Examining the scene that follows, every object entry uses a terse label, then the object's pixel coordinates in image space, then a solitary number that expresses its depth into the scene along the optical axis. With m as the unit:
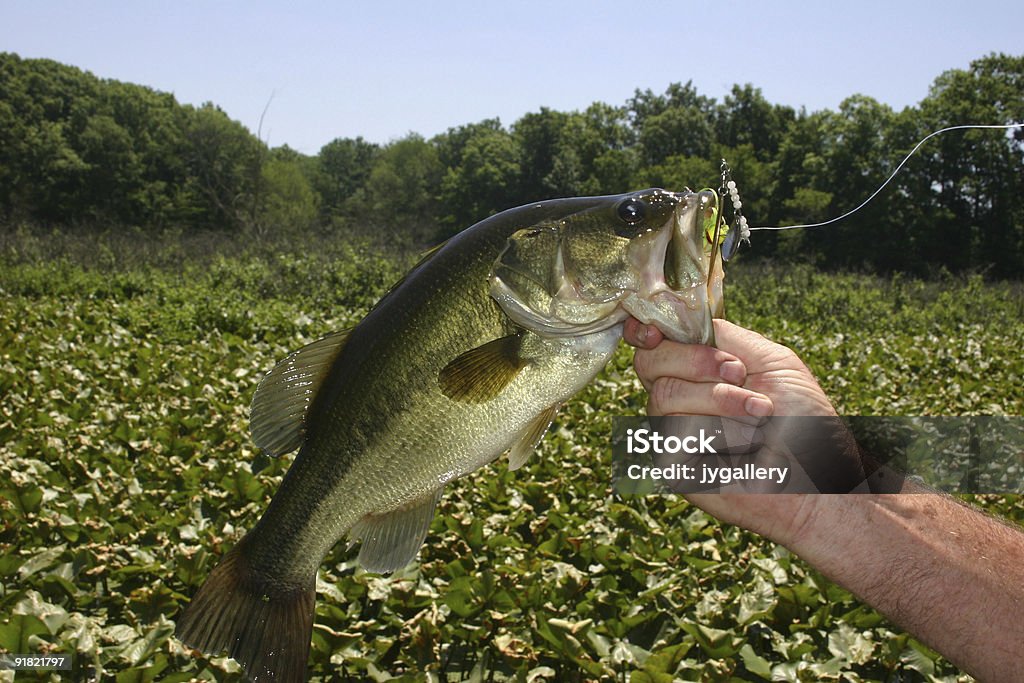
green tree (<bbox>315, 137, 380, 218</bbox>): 85.97
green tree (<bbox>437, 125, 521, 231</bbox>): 40.00
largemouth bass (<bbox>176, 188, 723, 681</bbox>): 1.49
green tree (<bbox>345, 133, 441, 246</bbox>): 49.03
